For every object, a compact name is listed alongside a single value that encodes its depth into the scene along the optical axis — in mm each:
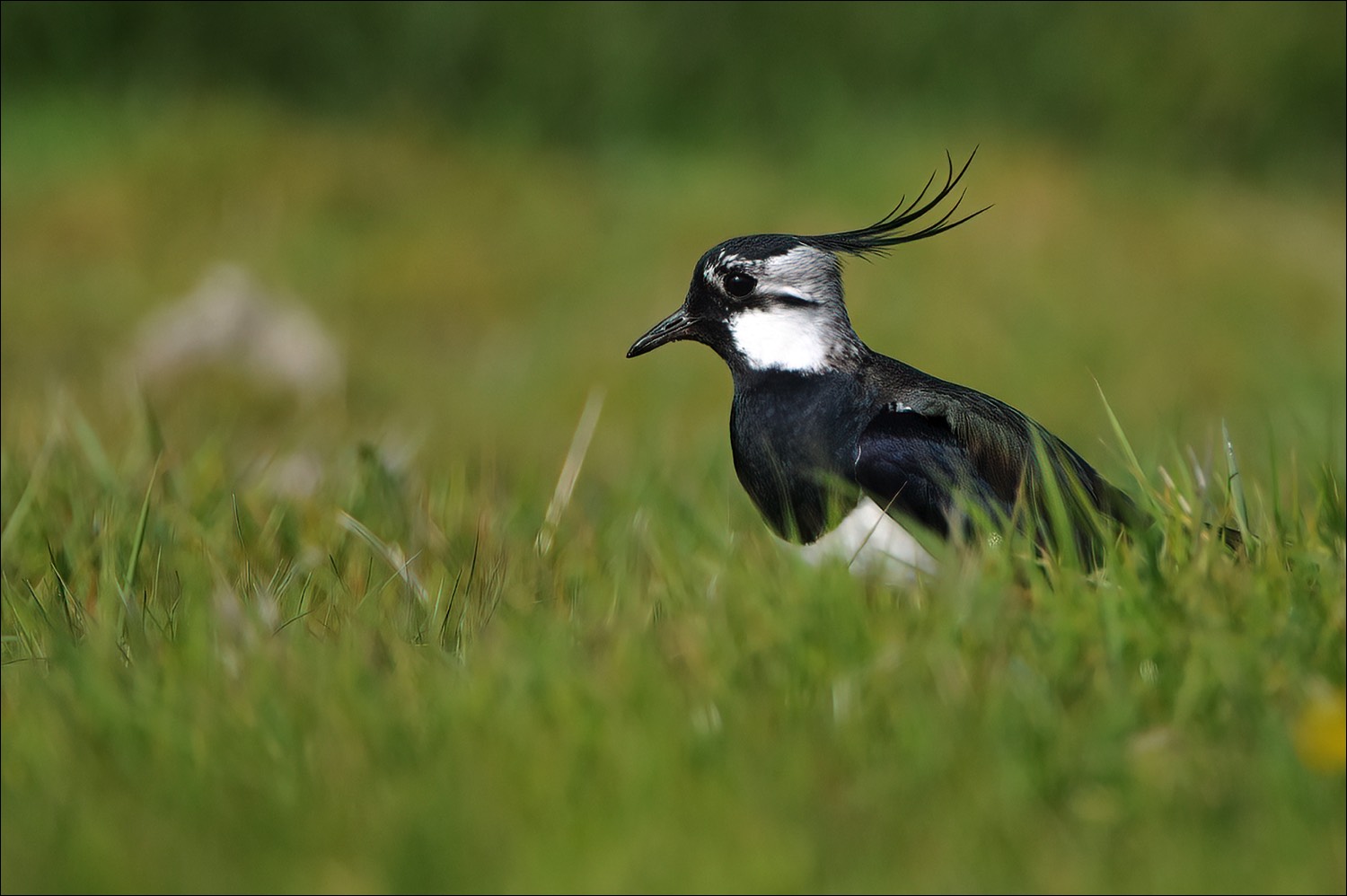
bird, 6234
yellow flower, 4148
